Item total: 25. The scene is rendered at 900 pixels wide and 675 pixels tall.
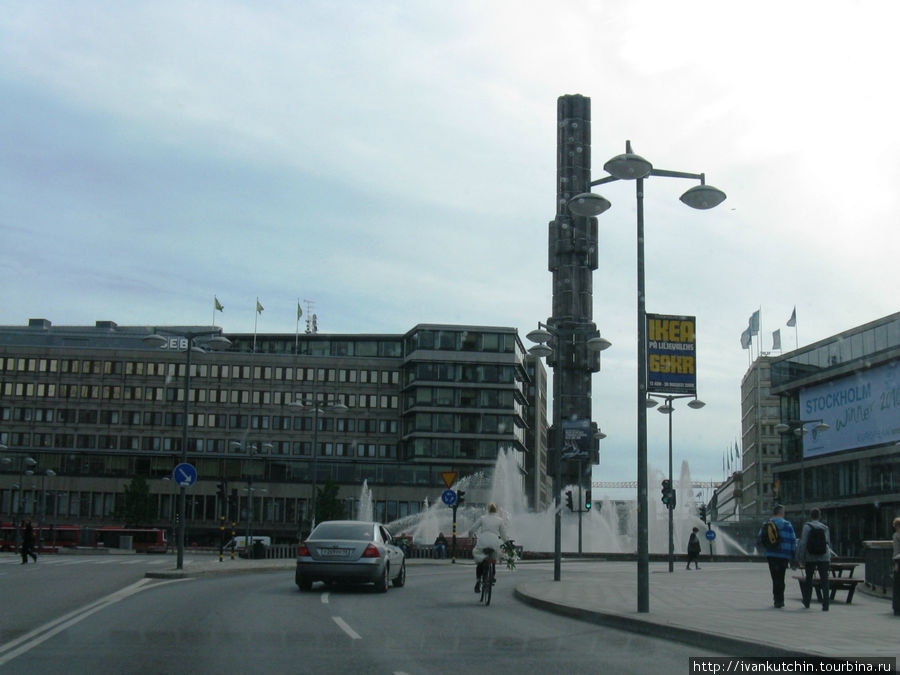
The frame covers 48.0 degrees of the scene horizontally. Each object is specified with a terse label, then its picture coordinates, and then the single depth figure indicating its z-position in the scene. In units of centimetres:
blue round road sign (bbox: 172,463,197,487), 2581
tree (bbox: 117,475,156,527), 8840
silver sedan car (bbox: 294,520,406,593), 1923
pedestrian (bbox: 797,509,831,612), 1633
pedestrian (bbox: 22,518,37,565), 3238
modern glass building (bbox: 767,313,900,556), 6794
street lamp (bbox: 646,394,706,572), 3869
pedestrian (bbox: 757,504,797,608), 1656
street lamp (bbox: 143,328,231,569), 2678
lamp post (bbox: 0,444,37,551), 9869
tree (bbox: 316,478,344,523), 8225
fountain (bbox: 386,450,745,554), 7025
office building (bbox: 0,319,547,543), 9969
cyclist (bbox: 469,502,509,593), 1800
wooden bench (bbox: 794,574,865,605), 1723
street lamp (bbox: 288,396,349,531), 4299
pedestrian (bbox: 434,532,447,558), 4744
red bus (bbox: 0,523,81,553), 6586
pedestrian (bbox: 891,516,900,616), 1478
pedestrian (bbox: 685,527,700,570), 4244
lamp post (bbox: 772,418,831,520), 4514
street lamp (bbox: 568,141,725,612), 1486
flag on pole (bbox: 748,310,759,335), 10608
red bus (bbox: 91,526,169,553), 7138
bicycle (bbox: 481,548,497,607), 1769
